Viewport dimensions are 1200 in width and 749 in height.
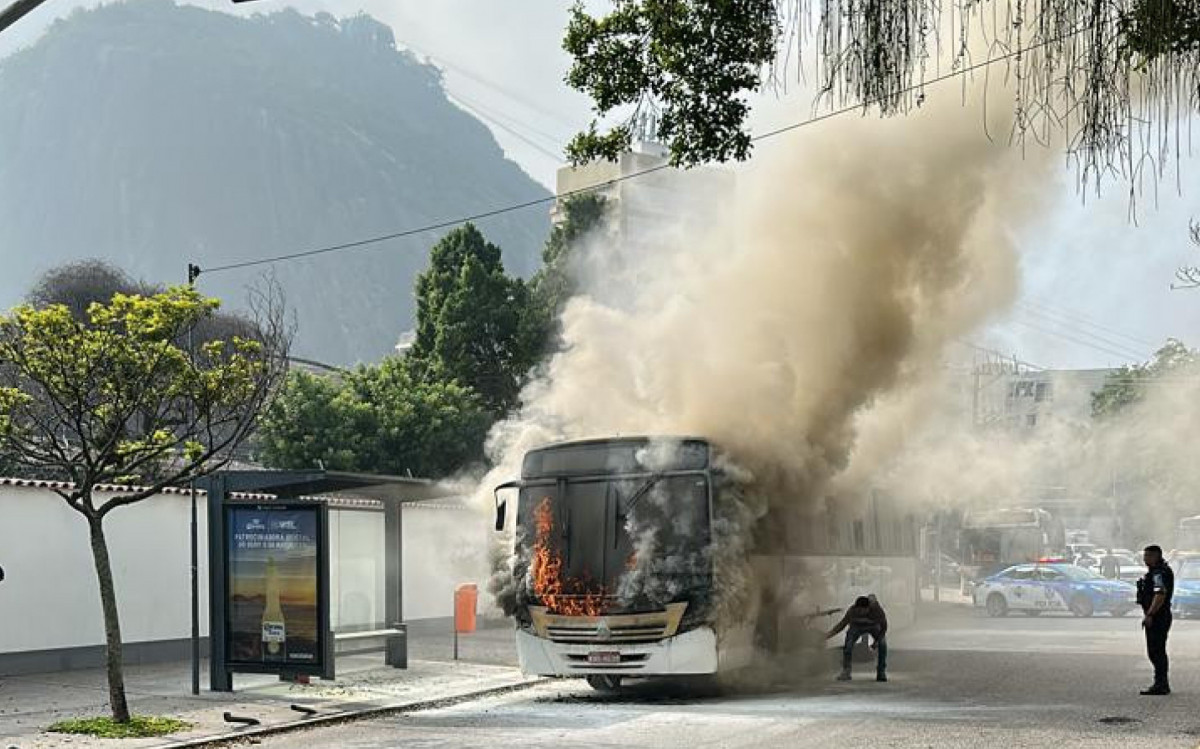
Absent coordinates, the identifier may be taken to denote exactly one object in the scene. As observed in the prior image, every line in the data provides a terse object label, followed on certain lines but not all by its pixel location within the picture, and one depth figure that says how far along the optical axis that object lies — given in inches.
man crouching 725.3
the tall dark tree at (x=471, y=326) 1721.2
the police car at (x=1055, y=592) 1380.4
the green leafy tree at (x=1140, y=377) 2716.5
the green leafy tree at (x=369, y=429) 1471.5
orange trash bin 917.8
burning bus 613.3
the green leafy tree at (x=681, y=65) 313.1
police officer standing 629.0
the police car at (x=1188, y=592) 1343.5
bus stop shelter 666.8
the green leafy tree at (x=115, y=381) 558.3
